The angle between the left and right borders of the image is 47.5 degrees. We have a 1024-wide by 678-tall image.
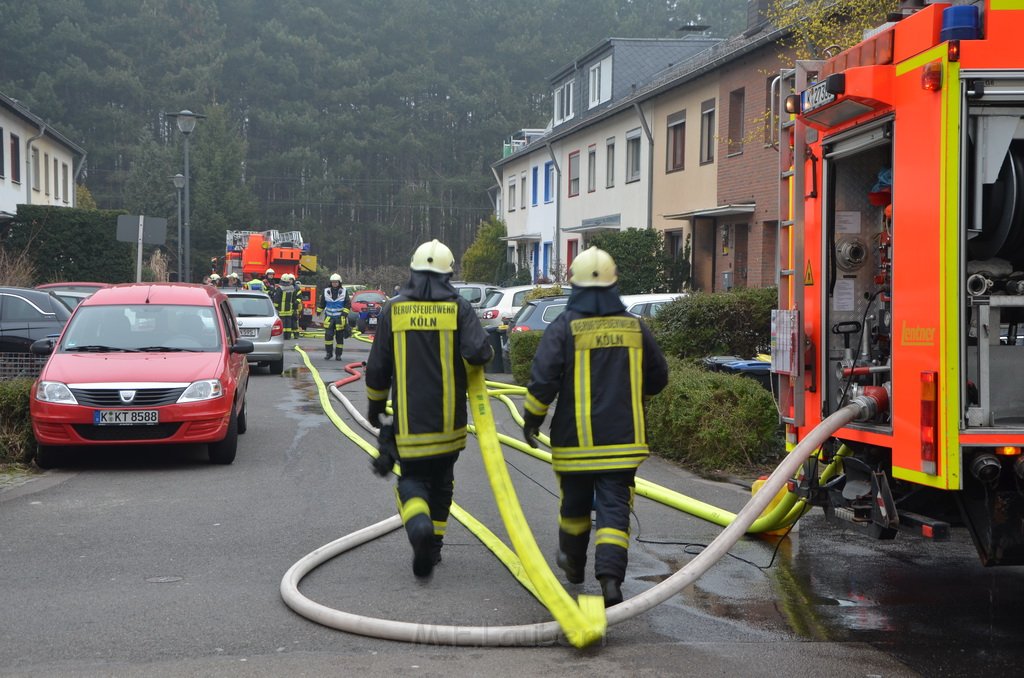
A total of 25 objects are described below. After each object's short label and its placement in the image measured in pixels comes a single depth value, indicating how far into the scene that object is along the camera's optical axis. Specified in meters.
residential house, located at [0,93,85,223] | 38.16
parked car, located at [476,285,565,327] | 22.59
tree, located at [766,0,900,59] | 14.48
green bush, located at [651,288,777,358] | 13.59
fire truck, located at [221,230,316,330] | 42.56
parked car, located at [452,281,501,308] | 29.41
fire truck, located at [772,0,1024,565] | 5.02
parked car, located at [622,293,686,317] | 17.80
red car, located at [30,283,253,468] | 10.00
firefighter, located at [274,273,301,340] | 27.81
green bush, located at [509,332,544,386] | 17.12
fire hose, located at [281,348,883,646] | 5.22
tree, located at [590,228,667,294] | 29.23
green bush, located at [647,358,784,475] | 10.41
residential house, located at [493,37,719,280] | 34.28
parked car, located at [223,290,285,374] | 20.08
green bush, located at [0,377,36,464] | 10.35
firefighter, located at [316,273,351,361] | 23.62
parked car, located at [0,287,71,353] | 16.09
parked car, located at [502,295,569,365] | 17.97
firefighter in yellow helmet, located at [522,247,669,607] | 5.82
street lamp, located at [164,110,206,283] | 29.78
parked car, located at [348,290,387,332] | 35.84
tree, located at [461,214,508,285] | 51.94
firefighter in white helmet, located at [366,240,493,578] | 6.32
